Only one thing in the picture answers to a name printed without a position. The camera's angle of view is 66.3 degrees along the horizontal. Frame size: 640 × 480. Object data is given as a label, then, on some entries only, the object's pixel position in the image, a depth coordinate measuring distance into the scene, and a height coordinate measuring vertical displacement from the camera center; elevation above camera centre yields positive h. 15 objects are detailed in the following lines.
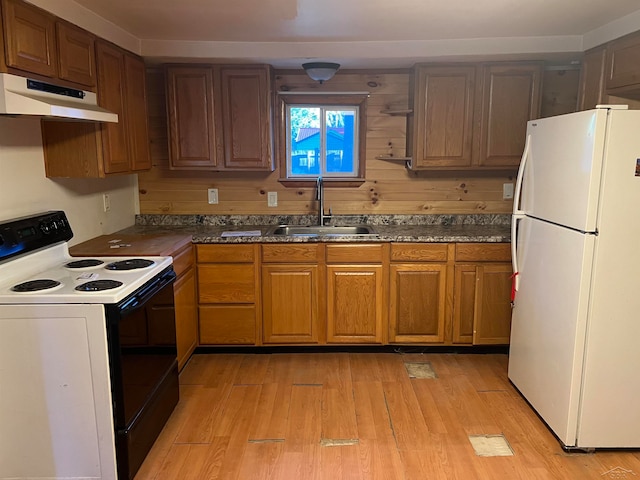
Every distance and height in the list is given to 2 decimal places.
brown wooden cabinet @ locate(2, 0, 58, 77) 1.99 +0.55
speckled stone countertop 3.55 -0.44
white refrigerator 2.14 -0.51
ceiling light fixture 3.34 +0.66
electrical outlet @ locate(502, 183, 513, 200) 3.82 -0.18
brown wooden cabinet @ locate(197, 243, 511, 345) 3.34 -0.86
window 3.79 +0.21
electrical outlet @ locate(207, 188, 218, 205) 3.86 -0.22
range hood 1.91 +0.28
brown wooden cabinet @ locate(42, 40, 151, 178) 2.67 +0.18
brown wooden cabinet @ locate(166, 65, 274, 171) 3.45 +0.35
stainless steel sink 3.75 -0.48
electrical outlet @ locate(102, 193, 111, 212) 3.33 -0.24
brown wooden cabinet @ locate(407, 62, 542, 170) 3.42 +0.38
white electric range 1.94 -0.83
